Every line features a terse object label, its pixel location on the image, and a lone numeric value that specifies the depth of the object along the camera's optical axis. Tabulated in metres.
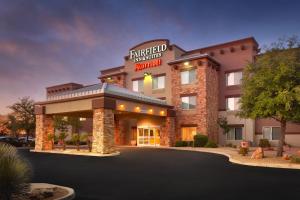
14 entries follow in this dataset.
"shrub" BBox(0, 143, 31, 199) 5.63
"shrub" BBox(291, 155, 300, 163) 13.04
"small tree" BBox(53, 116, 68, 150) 30.48
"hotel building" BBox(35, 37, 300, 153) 24.82
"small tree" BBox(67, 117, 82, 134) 32.07
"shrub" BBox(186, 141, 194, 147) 27.12
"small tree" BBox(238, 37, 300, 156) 15.06
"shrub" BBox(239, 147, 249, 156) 17.39
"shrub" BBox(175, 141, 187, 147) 27.66
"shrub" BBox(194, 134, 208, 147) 26.22
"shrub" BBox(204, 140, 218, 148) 25.48
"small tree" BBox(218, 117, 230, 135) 27.41
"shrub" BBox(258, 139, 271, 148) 25.57
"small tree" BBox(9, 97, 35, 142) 35.73
